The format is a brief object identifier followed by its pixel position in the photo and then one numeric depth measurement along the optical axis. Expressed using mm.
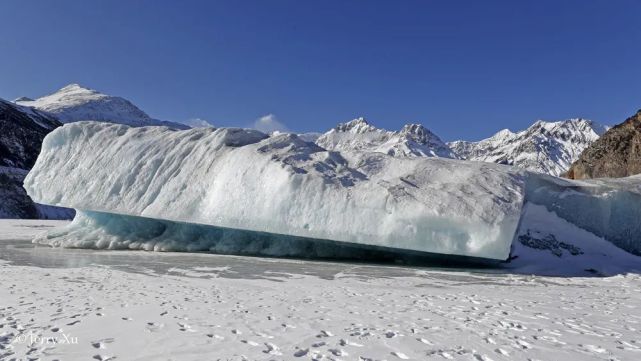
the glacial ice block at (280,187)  11672
